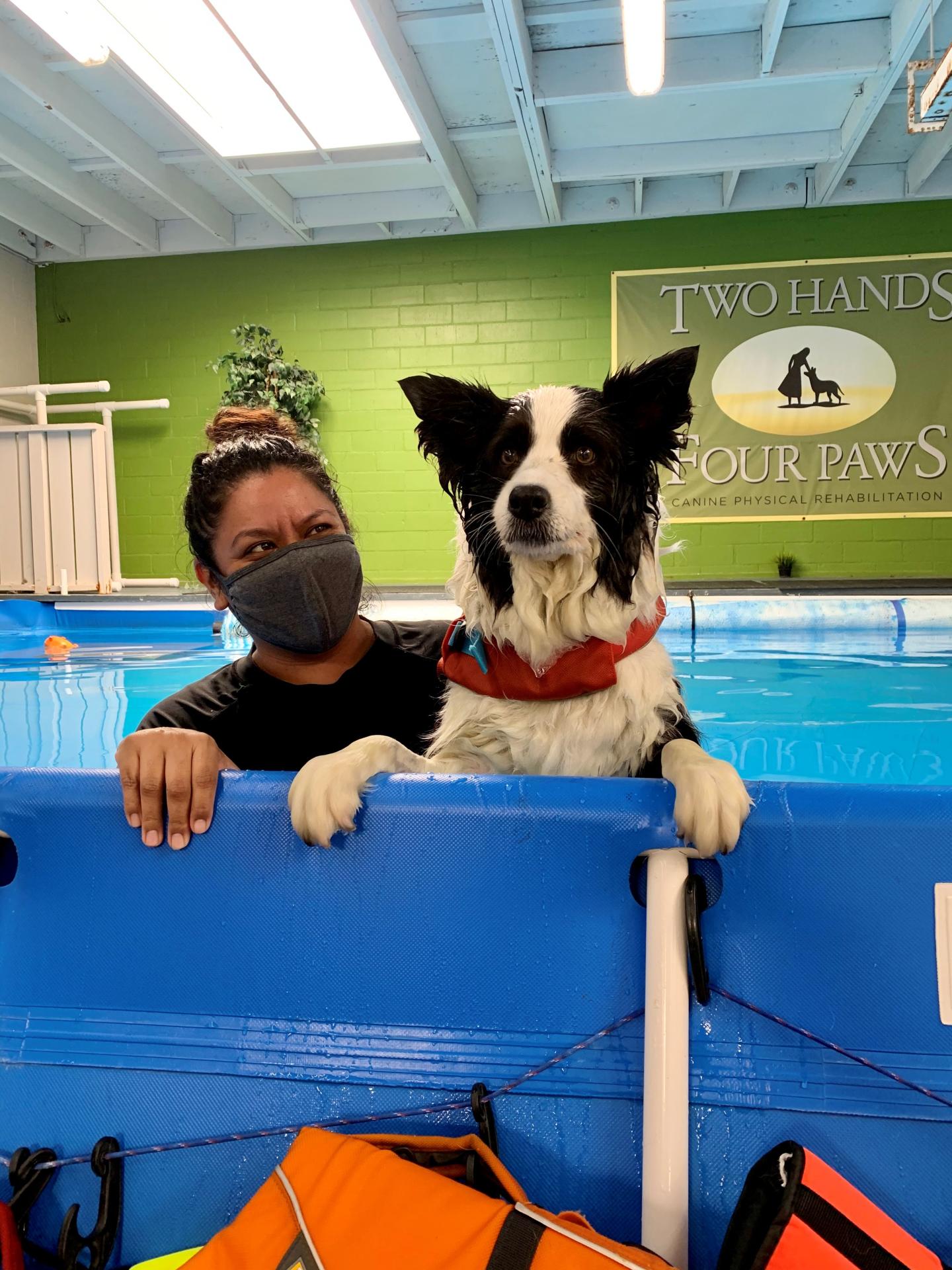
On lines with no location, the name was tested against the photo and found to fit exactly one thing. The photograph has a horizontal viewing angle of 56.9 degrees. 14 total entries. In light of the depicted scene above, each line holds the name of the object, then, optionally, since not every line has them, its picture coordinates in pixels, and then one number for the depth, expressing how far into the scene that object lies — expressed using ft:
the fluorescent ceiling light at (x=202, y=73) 15.88
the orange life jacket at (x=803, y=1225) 2.38
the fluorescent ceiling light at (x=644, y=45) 13.88
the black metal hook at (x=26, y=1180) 3.26
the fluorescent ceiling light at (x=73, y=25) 13.78
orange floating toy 18.49
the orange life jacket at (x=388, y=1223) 2.56
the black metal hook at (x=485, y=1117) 3.18
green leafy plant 24.88
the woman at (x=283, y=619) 5.35
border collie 4.73
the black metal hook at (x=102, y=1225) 3.23
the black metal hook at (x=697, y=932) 2.98
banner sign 24.84
